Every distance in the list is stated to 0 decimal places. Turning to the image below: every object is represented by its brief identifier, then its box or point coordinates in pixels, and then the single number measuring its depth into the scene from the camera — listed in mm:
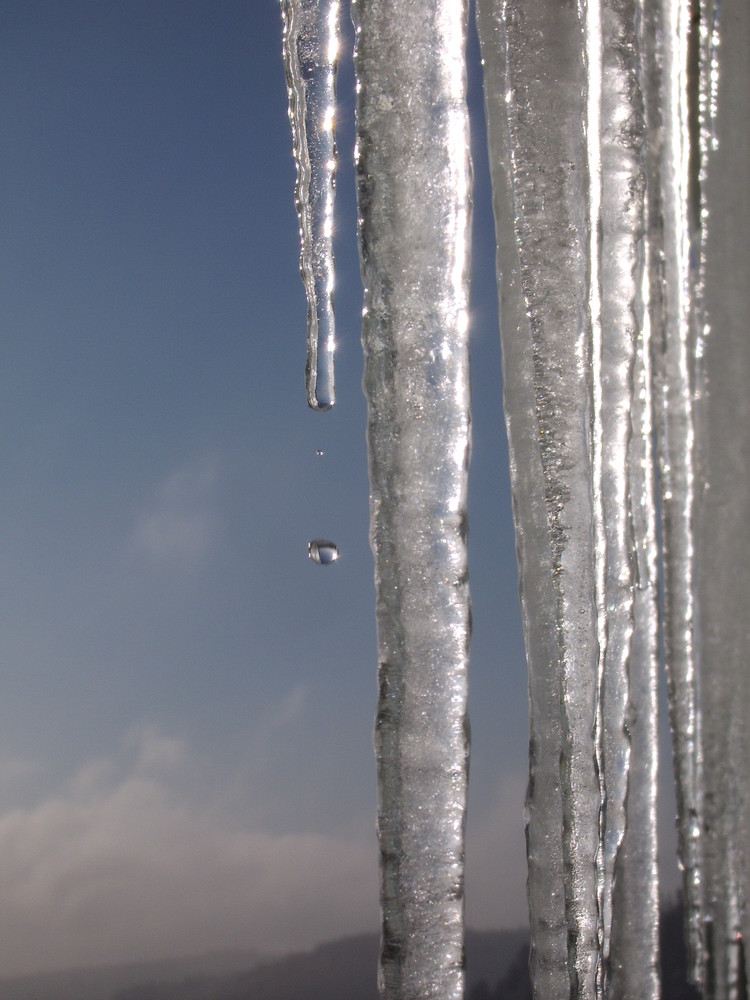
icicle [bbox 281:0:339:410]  464
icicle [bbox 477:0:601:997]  446
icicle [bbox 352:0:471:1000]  437
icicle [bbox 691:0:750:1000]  470
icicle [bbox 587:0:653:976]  458
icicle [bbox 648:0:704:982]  473
